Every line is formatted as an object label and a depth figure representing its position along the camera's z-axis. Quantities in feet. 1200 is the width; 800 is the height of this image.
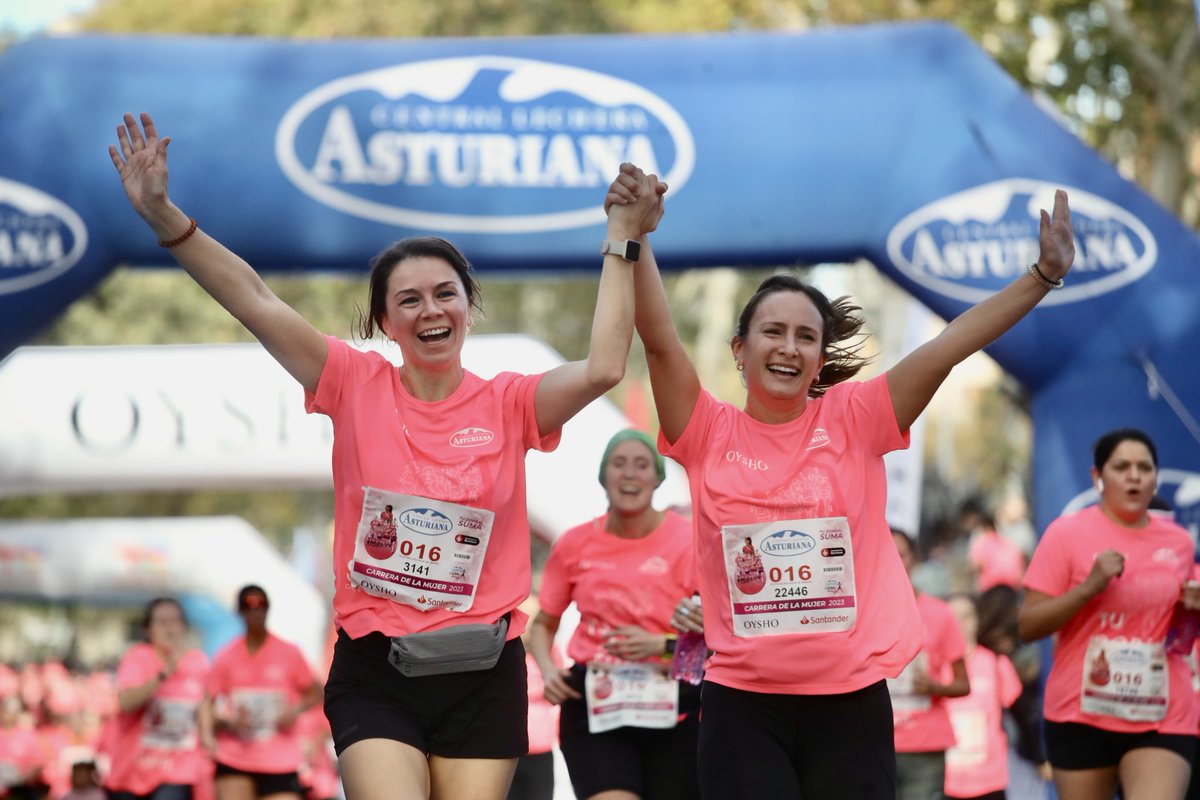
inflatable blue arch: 54.44
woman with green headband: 42.93
